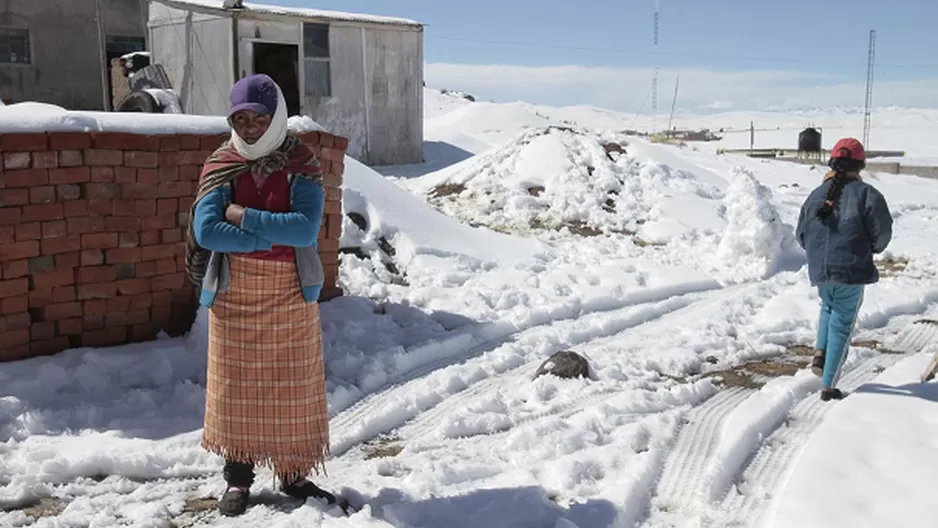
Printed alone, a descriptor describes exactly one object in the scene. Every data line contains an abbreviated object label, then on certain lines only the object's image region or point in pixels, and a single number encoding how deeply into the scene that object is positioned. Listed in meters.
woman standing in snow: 3.09
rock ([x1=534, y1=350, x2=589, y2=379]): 5.14
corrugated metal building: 14.63
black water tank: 26.34
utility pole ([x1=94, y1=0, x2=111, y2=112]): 16.84
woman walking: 4.74
